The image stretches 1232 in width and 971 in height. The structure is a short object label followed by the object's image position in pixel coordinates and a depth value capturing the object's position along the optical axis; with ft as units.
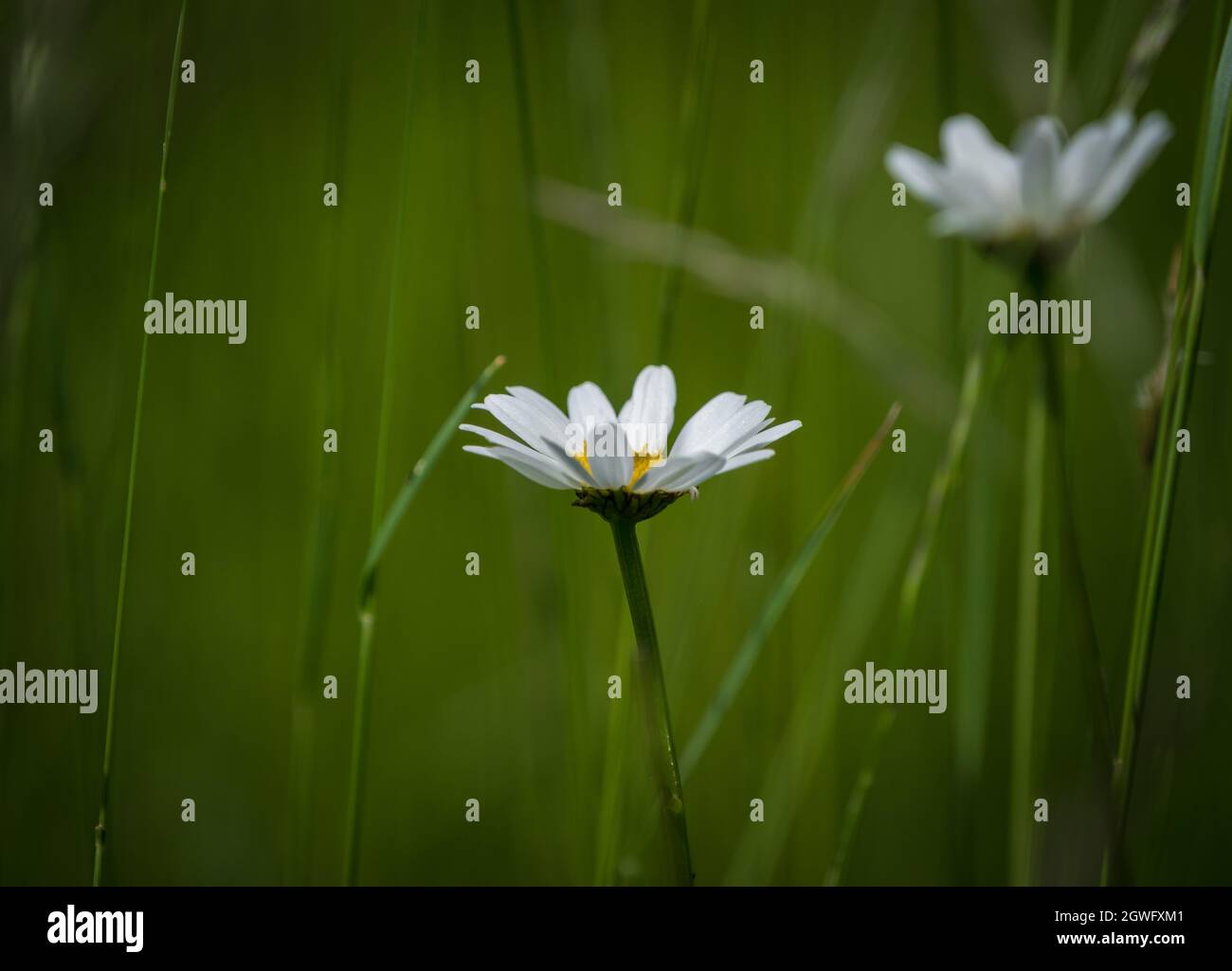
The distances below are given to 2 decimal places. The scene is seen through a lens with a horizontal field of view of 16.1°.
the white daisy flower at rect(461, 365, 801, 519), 1.71
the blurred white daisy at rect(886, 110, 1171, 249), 1.71
